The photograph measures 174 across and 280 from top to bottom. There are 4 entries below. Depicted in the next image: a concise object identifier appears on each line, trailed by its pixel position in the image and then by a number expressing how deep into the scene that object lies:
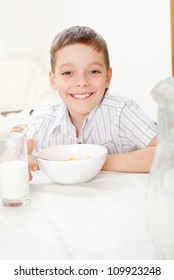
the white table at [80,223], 0.67
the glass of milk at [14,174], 0.88
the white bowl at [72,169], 0.97
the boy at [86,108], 1.27
